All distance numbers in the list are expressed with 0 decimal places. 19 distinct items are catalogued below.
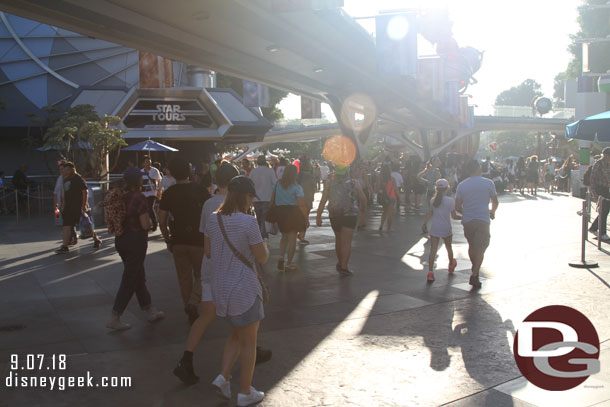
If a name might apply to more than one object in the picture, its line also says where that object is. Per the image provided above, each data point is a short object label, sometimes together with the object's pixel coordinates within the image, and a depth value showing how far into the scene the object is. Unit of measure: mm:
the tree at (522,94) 154525
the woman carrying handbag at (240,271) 4195
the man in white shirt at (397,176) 18459
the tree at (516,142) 132950
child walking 8962
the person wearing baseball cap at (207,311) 4668
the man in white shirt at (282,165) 16095
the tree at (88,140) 19062
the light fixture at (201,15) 12847
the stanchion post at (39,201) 21809
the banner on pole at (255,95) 39250
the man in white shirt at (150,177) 16436
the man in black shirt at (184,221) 6145
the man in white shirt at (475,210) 8258
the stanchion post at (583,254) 9782
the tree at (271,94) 48469
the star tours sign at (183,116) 30484
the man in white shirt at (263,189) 11203
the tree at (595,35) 59738
